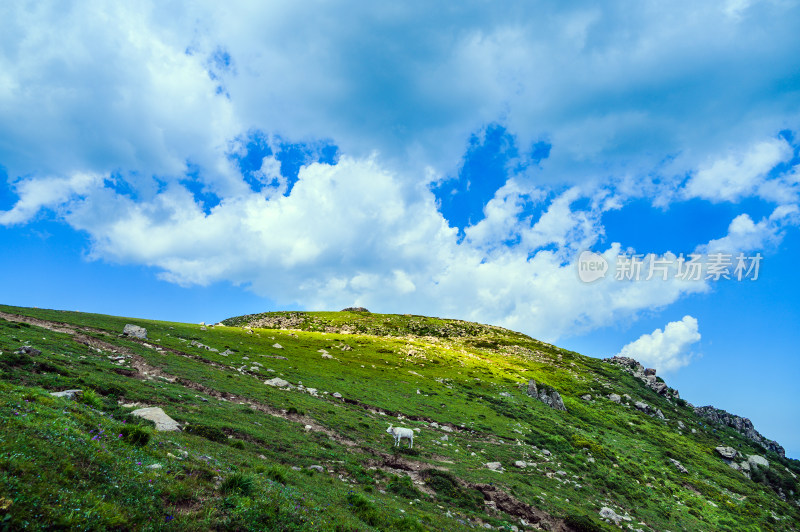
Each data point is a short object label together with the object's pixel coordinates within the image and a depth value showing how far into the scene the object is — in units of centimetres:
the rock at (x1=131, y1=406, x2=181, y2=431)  1723
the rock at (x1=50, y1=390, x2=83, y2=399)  1684
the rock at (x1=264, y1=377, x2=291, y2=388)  4069
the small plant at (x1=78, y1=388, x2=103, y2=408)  1695
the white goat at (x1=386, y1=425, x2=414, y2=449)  2902
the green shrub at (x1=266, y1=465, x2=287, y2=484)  1481
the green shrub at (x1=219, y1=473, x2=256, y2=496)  1068
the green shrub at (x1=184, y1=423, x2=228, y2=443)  1811
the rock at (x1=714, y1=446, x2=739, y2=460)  6291
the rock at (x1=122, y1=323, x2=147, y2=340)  5009
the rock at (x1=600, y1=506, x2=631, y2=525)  2612
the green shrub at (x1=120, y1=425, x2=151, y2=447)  1209
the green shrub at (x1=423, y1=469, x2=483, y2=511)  2039
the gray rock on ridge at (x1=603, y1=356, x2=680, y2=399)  11006
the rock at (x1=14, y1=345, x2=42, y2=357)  2545
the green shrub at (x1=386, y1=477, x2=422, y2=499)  1941
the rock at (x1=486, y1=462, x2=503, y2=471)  3023
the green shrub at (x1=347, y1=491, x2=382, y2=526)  1388
